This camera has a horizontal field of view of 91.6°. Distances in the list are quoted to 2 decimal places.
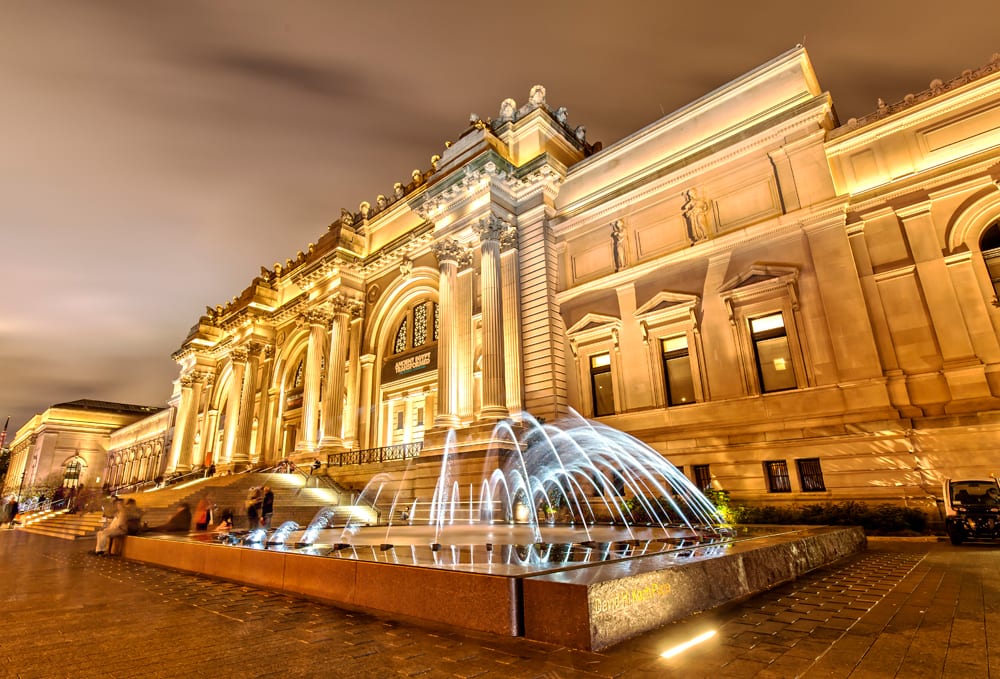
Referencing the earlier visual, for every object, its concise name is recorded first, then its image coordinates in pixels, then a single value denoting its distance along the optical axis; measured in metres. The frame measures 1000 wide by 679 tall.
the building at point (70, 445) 70.62
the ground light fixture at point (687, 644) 3.60
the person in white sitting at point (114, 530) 12.53
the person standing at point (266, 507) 15.51
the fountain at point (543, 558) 3.99
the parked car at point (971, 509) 10.12
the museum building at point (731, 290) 13.56
